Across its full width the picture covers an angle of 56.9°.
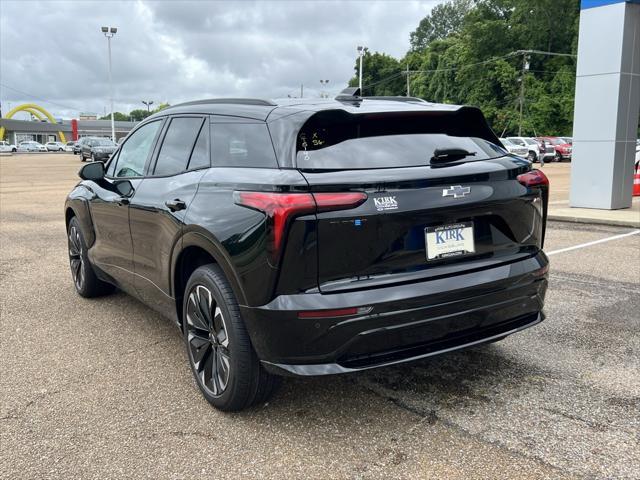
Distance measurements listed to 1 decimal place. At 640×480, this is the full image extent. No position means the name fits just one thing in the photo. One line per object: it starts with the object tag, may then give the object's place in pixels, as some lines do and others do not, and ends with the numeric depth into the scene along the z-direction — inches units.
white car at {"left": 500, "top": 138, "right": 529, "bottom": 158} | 1301.6
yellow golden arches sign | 4351.9
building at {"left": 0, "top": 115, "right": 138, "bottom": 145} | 3978.8
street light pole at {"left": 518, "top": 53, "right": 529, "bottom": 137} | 2000.5
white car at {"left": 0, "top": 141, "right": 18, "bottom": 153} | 2613.2
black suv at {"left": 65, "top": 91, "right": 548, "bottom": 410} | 107.8
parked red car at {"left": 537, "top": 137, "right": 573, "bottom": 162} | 1441.9
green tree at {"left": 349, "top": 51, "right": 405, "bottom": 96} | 3102.9
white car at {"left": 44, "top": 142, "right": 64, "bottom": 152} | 3088.1
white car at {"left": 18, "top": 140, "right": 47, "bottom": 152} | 3016.7
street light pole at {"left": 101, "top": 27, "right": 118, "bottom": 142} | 1983.3
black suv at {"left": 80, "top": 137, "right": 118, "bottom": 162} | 1370.8
